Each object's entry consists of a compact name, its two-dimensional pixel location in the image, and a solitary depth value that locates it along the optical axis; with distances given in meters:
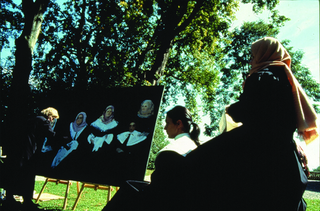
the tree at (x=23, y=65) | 4.01
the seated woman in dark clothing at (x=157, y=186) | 1.35
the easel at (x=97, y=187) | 4.54
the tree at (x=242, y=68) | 17.38
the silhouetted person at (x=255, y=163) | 1.24
